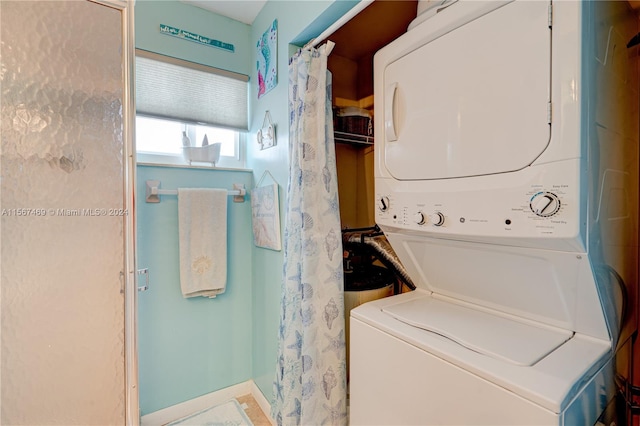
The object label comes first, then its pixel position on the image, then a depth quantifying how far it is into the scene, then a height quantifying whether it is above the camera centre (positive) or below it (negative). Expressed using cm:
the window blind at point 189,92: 188 +82
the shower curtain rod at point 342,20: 118 +84
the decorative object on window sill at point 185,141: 204 +48
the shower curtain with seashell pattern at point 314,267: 144 -29
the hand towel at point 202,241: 193 -21
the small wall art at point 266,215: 183 -4
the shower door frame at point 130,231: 128 -9
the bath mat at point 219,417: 190 -139
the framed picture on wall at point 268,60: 182 +99
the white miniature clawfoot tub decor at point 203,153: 203 +40
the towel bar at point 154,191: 182 +12
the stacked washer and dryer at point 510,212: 75 -2
